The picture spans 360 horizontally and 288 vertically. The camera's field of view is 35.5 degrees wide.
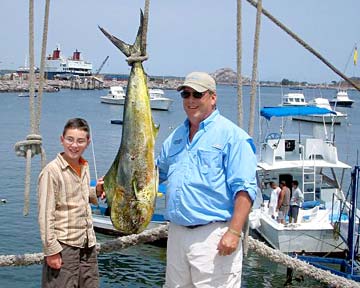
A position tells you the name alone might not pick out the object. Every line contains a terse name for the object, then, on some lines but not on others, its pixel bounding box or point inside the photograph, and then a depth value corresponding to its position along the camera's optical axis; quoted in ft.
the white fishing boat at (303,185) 41.86
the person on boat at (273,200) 44.09
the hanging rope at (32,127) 13.70
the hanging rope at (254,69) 13.54
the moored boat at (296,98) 181.59
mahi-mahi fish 10.82
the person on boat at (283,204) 43.40
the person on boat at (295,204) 42.75
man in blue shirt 10.02
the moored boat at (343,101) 253.85
